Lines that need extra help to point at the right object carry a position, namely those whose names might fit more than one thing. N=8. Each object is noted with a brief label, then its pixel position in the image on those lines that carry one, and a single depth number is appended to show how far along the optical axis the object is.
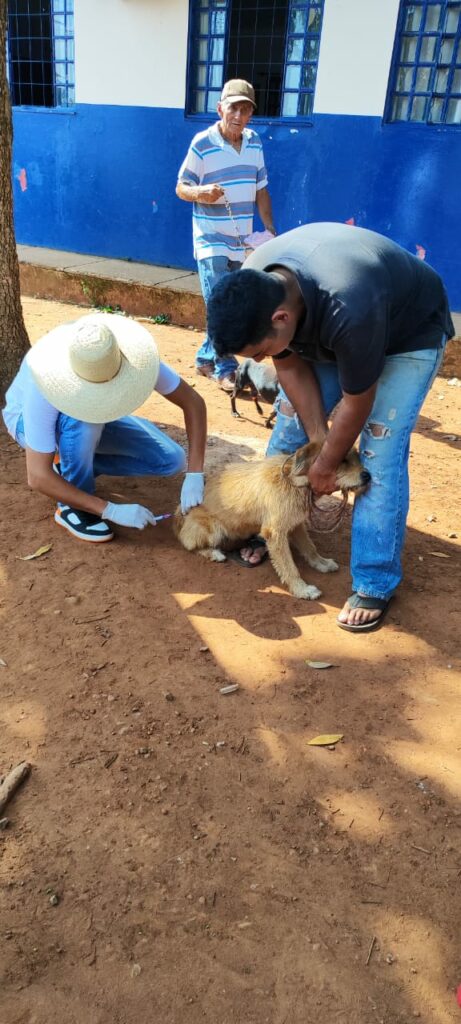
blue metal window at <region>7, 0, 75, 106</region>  10.10
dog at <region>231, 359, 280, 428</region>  5.54
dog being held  3.73
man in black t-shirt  2.57
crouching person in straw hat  3.51
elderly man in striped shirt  6.07
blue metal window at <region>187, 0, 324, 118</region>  8.20
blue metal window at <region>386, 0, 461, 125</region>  7.27
